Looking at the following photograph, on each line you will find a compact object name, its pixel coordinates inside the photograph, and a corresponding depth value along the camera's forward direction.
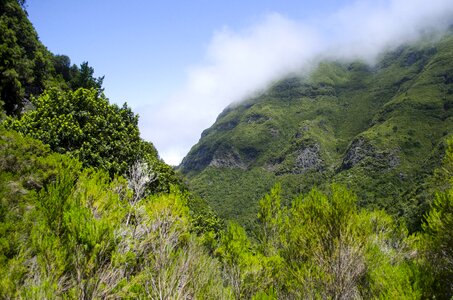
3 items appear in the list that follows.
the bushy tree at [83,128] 23.89
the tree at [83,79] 53.97
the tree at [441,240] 16.41
